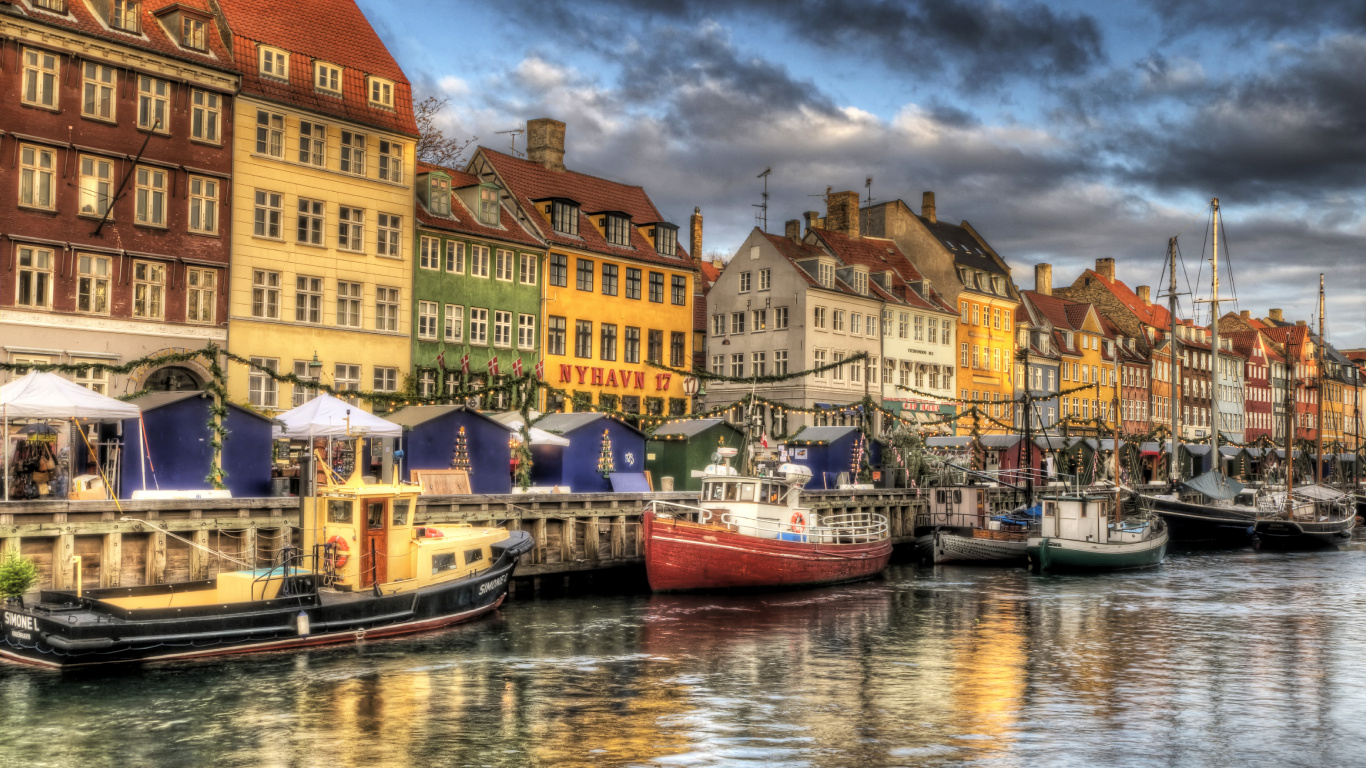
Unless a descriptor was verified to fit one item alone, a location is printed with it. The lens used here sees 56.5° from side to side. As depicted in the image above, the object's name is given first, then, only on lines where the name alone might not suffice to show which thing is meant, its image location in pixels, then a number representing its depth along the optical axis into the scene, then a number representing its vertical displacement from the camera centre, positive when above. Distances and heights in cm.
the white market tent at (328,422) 3206 +104
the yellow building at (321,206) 4306 +919
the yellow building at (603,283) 5481 +821
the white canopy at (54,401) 2738 +129
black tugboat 2197 -265
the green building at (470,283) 4909 +726
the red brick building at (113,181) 3741 +869
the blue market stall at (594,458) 4297 +26
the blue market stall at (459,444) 3797 +62
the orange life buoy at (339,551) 2638 -183
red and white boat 3459 -209
